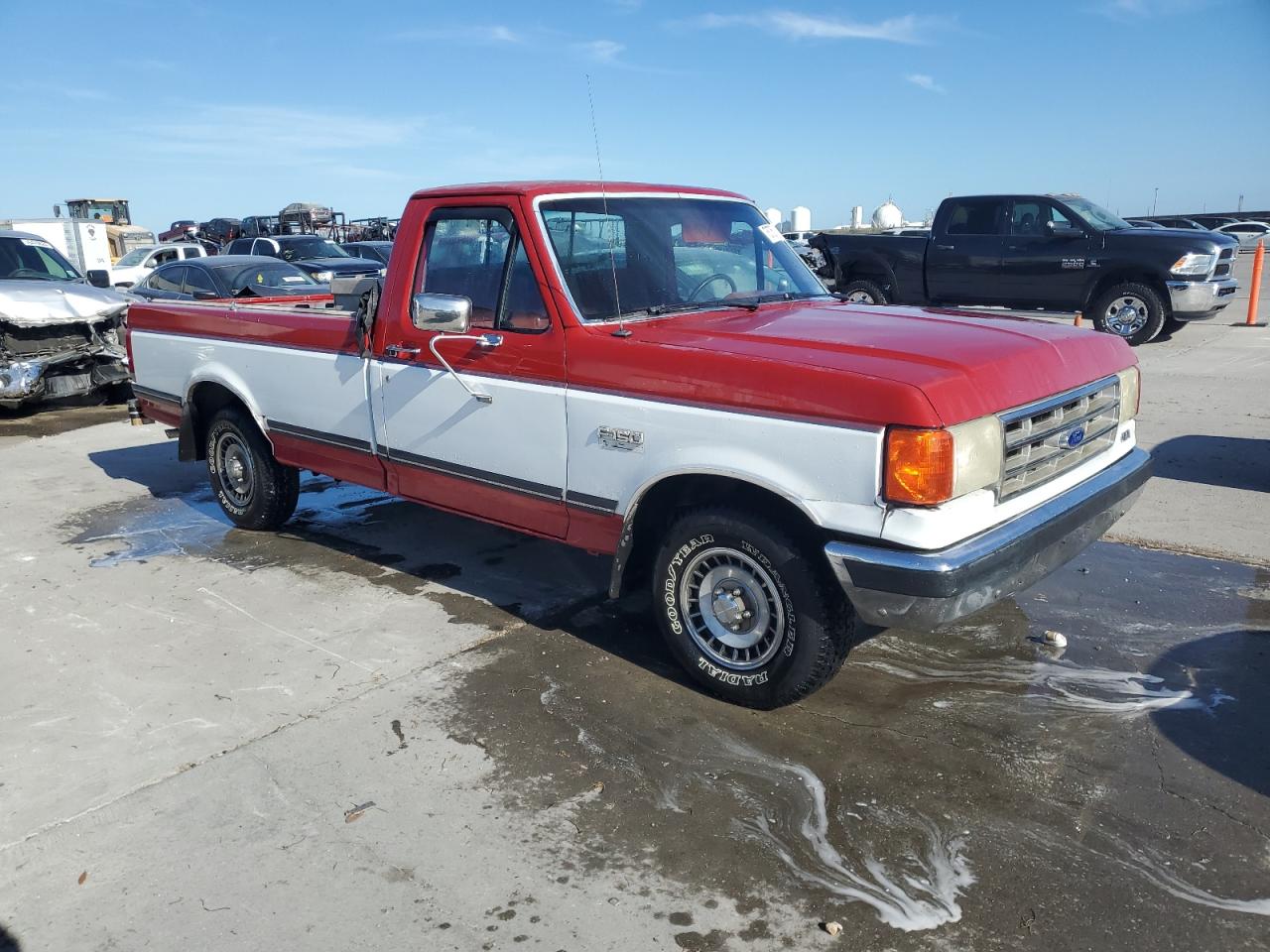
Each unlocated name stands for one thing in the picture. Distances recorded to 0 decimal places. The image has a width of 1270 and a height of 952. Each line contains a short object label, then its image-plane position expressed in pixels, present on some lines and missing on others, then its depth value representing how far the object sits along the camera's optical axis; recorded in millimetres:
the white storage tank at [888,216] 47788
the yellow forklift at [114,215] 40250
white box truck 26672
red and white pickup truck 3336
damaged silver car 10320
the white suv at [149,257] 21125
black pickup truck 12781
